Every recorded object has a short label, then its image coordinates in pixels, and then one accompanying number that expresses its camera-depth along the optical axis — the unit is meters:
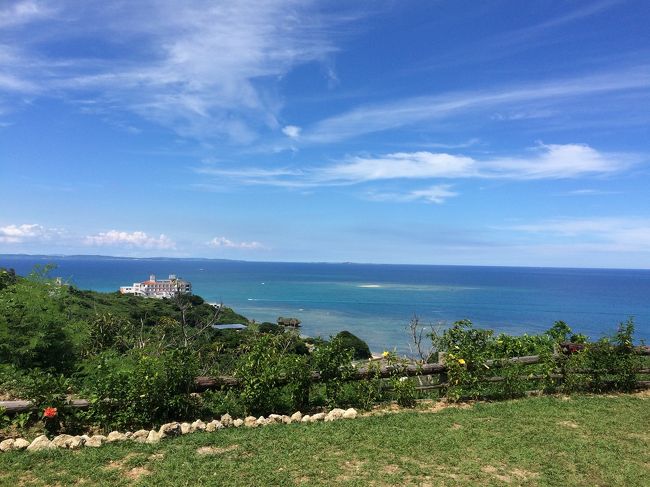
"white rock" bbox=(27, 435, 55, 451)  5.91
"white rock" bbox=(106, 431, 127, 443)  6.25
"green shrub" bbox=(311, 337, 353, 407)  8.30
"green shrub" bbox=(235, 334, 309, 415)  7.66
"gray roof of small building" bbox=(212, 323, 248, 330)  47.75
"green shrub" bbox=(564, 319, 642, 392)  9.46
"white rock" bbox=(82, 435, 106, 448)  6.10
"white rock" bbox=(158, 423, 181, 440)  6.48
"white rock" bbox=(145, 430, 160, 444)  6.31
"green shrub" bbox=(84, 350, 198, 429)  6.75
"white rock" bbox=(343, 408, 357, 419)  7.77
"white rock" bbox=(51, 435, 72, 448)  6.02
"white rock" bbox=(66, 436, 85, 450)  6.02
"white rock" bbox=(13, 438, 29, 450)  5.91
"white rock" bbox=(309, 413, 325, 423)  7.52
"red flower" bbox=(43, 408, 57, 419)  6.25
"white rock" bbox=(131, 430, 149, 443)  6.34
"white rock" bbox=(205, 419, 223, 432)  6.88
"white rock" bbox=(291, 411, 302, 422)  7.49
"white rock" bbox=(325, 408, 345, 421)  7.63
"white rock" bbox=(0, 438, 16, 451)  5.89
